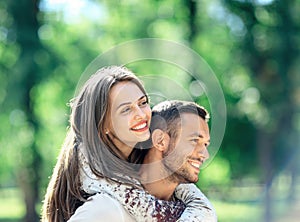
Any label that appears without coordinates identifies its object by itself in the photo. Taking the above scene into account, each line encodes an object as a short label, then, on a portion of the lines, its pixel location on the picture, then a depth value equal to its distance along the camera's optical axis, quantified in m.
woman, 2.72
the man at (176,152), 2.82
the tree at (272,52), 19.13
